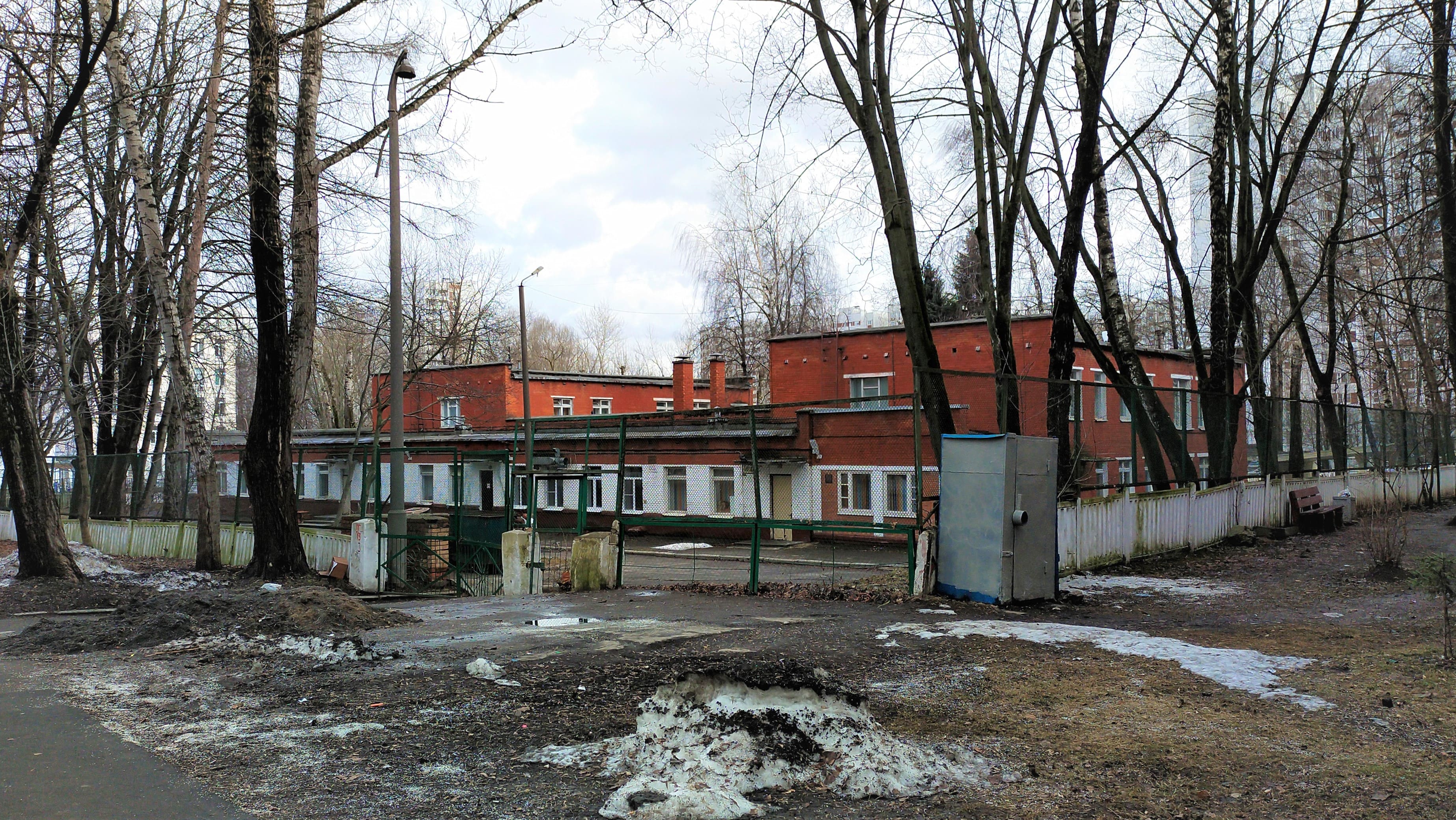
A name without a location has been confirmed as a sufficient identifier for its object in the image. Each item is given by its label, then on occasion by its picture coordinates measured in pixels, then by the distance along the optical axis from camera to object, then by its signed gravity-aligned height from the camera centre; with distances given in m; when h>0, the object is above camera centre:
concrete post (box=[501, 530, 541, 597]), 14.39 -1.52
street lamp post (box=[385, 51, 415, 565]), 16.00 +1.84
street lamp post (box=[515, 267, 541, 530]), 14.84 +0.02
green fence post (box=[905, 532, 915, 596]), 11.31 -1.25
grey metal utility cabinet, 10.59 -0.70
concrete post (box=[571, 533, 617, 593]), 13.50 -1.44
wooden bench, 19.20 -1.22
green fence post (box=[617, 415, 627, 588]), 13.61 -0.24
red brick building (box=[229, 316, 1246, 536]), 26.14 +0.51
